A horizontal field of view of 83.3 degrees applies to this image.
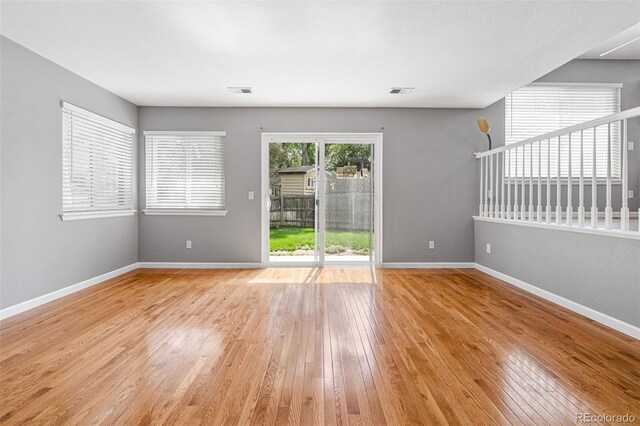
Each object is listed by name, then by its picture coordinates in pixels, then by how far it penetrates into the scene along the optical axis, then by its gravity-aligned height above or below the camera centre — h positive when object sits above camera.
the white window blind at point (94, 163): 3.97 +0.56
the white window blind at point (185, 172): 5.46 +0.56
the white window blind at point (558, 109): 5.59 +1.57
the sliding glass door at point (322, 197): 5.54 +0.18
